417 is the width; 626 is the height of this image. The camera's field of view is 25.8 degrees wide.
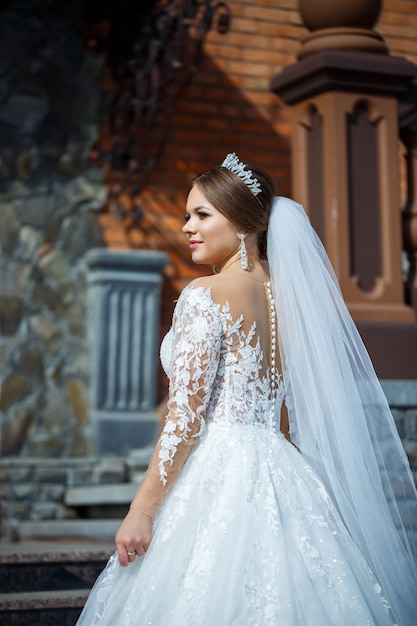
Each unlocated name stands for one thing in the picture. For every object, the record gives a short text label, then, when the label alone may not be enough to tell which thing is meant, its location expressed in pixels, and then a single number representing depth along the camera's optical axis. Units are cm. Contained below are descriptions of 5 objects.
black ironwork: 664
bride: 241
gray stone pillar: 657
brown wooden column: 453
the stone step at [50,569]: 407
